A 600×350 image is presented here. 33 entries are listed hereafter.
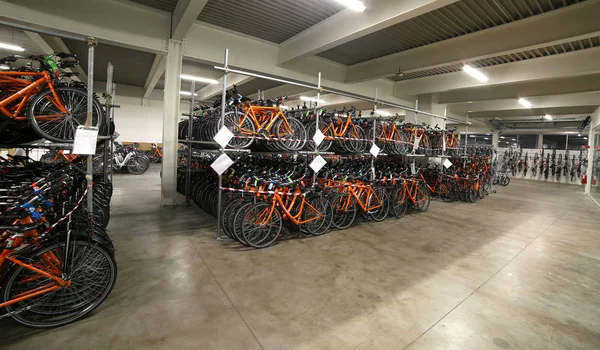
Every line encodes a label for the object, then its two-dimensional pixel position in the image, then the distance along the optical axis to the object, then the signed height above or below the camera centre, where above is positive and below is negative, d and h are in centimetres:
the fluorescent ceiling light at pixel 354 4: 374 +218
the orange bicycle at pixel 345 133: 512 +57
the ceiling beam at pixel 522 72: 604 +256
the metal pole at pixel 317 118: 437 +68
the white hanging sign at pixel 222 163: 354 -8
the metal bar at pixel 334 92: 376 +126
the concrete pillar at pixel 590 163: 1070 +47
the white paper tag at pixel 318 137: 429 +38
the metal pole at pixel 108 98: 338 +69
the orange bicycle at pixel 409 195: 556 -61
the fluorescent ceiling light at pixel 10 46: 646 +237
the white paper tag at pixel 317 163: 422 -3
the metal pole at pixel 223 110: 365 +61
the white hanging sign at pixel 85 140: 207 +7
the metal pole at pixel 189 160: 576 -11
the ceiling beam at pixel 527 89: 785 +264
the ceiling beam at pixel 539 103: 944 +266
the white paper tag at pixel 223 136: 350 +26
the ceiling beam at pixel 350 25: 394 +237
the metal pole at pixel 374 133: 521 +60
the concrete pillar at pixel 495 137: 1795 +216
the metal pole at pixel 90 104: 221 +38
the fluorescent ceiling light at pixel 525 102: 996 +254
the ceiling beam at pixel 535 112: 1162 +275
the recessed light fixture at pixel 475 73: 617 +225
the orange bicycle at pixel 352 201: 459 -64
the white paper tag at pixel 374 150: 507 +25
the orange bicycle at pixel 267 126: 406 +50
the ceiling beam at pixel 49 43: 596 +257
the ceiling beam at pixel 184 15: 430 +233
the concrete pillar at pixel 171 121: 562 +67
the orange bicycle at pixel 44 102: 222 +40
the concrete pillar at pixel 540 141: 1779 +204
